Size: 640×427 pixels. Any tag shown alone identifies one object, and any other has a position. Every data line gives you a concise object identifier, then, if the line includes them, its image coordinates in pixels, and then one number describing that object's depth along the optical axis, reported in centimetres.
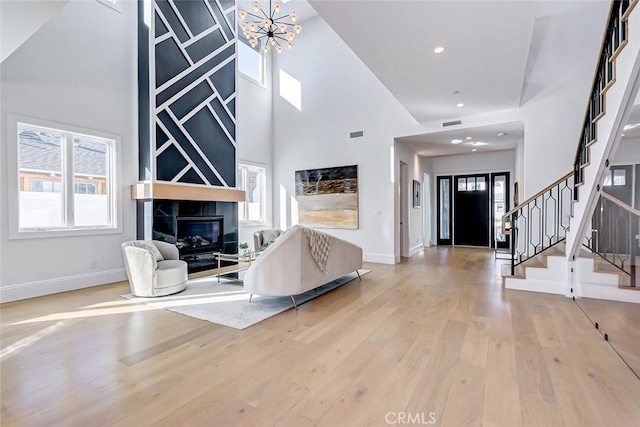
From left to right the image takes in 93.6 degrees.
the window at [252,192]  749
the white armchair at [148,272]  395
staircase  235
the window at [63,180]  409
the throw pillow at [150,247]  415
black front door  889
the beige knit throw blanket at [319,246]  367
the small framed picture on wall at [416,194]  808
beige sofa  343
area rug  325
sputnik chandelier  480
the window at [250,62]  755
